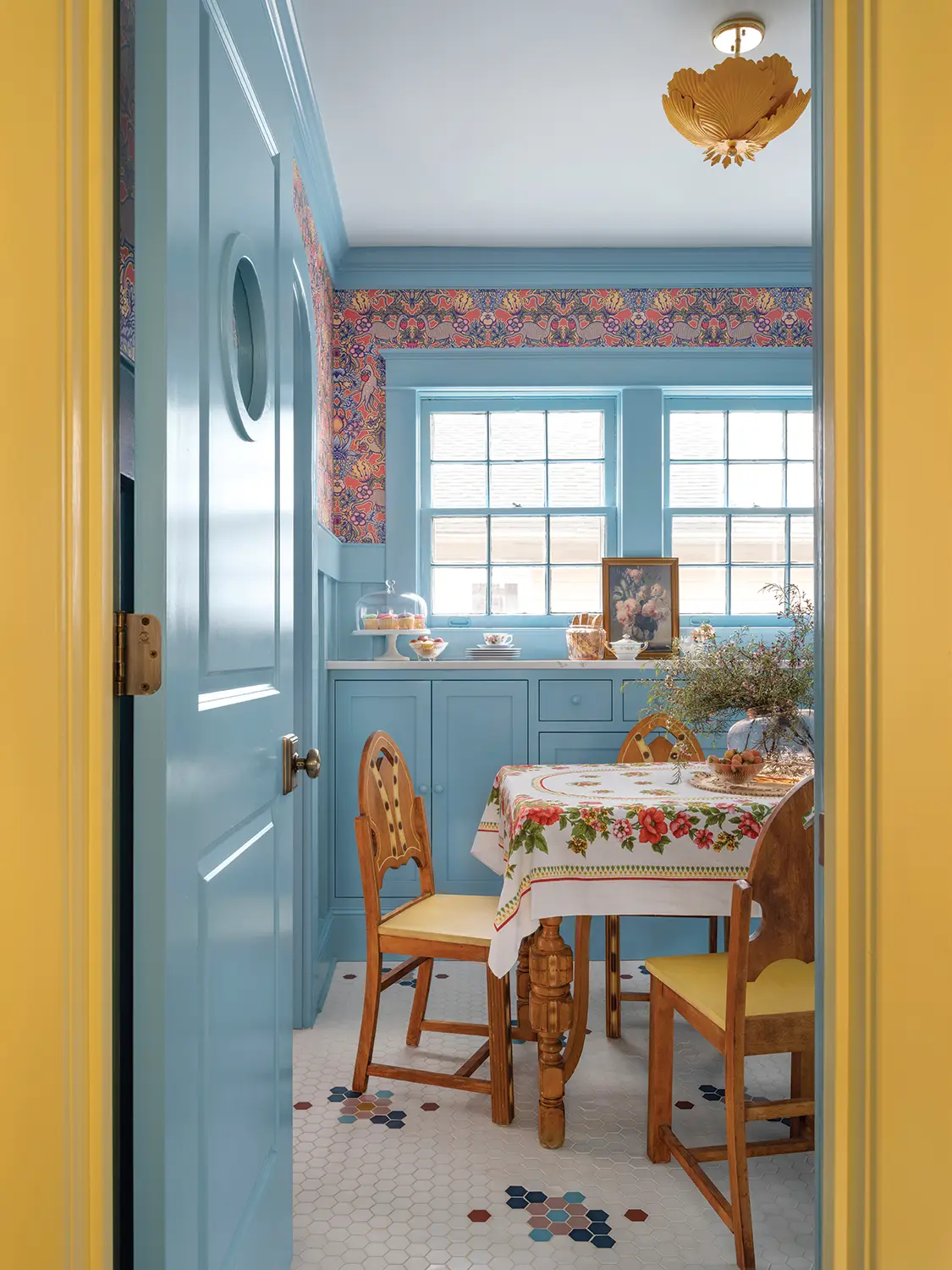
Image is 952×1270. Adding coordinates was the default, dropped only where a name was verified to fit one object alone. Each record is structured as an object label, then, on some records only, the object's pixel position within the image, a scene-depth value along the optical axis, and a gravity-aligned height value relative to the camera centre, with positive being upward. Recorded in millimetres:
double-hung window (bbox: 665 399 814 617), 4422 +602
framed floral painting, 4180 +111
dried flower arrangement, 2334 -160
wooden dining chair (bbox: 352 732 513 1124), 2365 -840
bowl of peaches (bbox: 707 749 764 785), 2461 -386
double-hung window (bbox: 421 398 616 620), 4387 +591
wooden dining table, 2152 -579
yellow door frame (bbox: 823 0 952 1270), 852 -21
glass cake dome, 3988 +56
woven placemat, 2430 -443
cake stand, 3926 -90
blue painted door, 1017 -18
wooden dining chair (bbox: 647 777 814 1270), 1715 -781
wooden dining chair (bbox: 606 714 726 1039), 2918 -456
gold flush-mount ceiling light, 2316 +1370
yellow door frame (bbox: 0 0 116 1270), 868 -33
